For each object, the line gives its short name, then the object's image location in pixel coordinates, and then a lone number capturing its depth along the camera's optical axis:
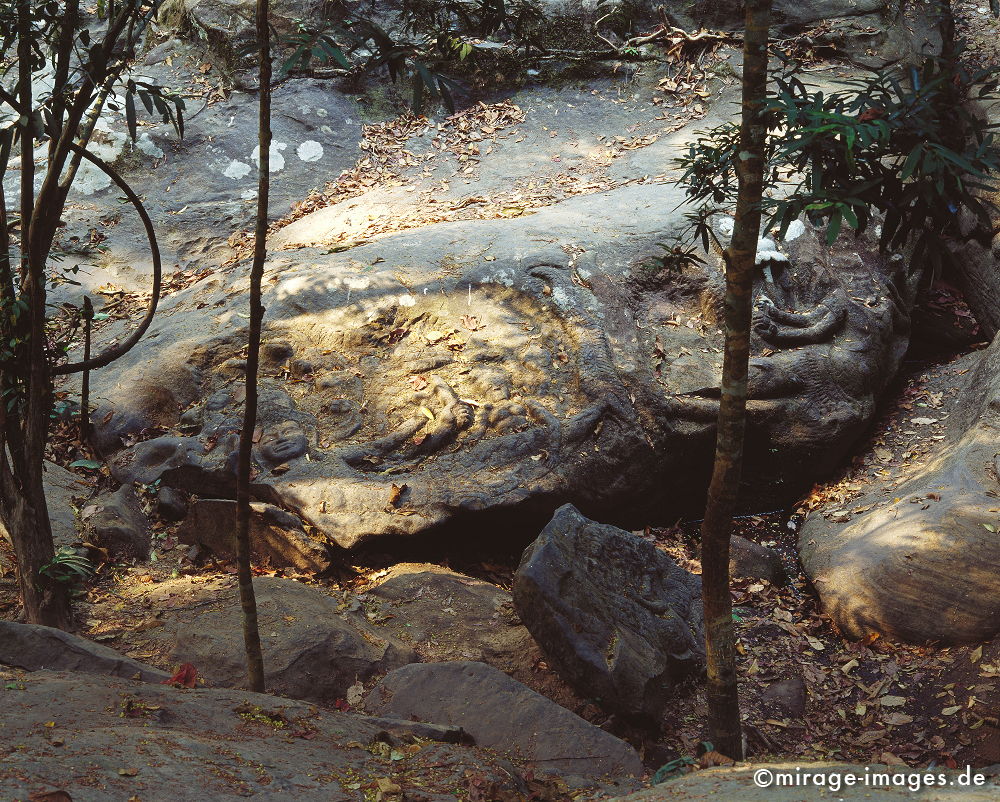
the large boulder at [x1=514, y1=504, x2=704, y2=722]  3.81
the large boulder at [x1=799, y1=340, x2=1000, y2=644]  4.20
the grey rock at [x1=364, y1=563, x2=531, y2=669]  4.17
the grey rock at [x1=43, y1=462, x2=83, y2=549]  4.66
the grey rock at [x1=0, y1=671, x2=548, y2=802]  2.21
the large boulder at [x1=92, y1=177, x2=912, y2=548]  5.00
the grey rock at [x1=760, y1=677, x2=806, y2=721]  4.13
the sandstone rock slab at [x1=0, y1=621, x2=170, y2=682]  3.27
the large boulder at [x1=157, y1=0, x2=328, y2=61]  9.78
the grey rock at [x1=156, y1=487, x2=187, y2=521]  5.02
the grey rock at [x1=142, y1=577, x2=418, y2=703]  3.71
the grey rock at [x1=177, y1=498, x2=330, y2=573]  4.73
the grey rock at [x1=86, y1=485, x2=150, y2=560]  4.71
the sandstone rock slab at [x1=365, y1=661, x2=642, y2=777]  3.26
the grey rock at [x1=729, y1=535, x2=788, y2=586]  5.07
